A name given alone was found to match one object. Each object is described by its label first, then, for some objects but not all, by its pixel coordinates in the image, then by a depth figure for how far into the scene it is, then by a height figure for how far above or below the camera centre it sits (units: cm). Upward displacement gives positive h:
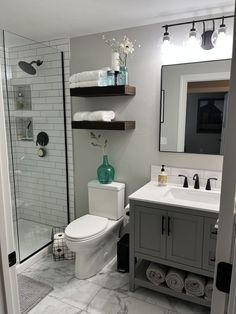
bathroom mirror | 216 +12
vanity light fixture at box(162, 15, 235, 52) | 202 +69
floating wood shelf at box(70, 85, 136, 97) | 231 +27
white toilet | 223 -102
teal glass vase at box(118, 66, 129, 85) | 238 +41
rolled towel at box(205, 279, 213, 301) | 188 -129
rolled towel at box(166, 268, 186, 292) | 198 -127
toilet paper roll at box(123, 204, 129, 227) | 251 -102
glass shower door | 279 -22
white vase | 238 +56
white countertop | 184 -63
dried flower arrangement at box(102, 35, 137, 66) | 236 +70
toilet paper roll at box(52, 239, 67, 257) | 263 -136
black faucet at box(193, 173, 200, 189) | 228 -57
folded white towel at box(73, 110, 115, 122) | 246 +3
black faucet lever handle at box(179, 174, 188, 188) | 234 -58
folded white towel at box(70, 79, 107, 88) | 238 +35
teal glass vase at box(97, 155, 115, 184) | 263 -56
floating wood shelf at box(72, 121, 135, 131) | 239 -6
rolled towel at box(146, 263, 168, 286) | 204 -127
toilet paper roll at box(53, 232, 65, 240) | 269 -128
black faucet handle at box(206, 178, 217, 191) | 224 -59
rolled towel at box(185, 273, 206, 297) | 191 -127
